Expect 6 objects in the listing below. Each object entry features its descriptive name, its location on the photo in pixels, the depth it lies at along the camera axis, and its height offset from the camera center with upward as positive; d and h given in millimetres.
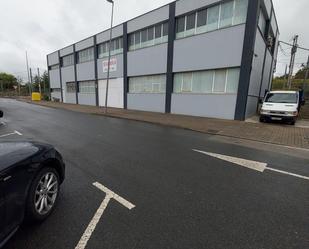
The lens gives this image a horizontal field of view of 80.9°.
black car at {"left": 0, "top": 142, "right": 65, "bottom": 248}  1929 -1174
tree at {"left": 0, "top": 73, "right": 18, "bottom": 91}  80250 +3568
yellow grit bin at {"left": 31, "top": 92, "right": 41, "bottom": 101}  35750 -1283
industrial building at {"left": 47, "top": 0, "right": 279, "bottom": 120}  12312 +3119
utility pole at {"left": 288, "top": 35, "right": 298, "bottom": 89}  24125 +5689
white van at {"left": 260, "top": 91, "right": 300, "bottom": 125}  10625 -457
